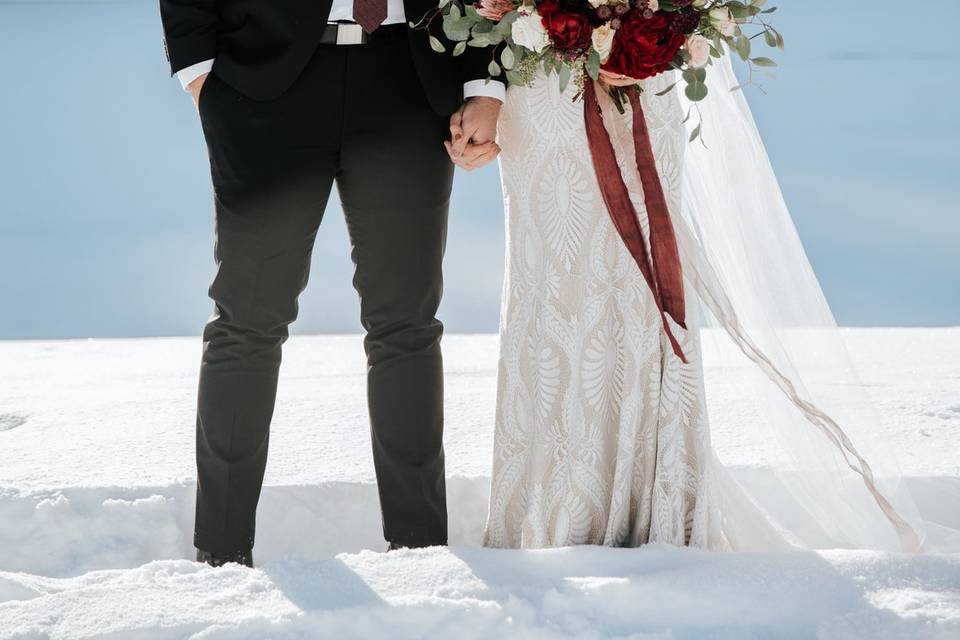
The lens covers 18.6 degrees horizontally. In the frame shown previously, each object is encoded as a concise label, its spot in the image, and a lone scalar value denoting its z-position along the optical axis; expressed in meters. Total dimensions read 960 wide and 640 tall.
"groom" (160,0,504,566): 5.56
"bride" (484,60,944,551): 5.65
